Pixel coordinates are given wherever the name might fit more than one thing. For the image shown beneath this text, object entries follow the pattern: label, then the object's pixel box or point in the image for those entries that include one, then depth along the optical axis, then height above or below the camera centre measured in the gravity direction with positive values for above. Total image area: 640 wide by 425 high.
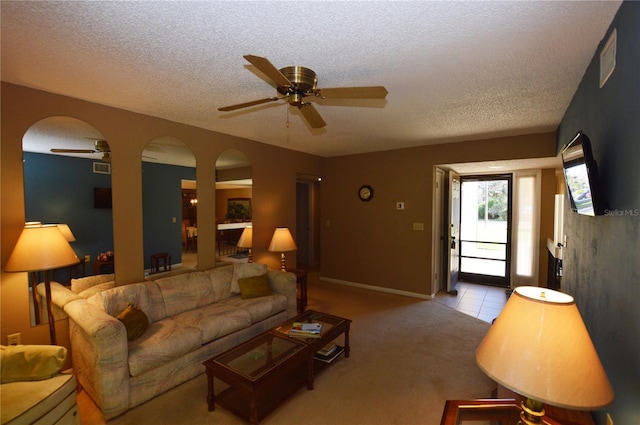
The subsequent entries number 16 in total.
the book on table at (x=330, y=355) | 2.75 -1.44
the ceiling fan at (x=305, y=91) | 1.78 +0.72
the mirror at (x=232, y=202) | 3.87 +0.05
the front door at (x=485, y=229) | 5.50 -0.49
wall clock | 5.35 +0.22
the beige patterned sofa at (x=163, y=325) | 2.09 -1.09
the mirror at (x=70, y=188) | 2.45 +0.16
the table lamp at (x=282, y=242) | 4.18 -0.54
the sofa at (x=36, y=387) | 1.56 -1.06
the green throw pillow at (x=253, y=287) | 3.40 -0.97
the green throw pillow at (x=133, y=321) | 2.36 -0.96
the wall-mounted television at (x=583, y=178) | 1.50 +0.14
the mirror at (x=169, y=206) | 3.18 +0.00
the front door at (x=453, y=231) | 5.05 -0.49
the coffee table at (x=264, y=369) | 2.01 -1.20
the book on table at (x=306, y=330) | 2.62 -1.15
